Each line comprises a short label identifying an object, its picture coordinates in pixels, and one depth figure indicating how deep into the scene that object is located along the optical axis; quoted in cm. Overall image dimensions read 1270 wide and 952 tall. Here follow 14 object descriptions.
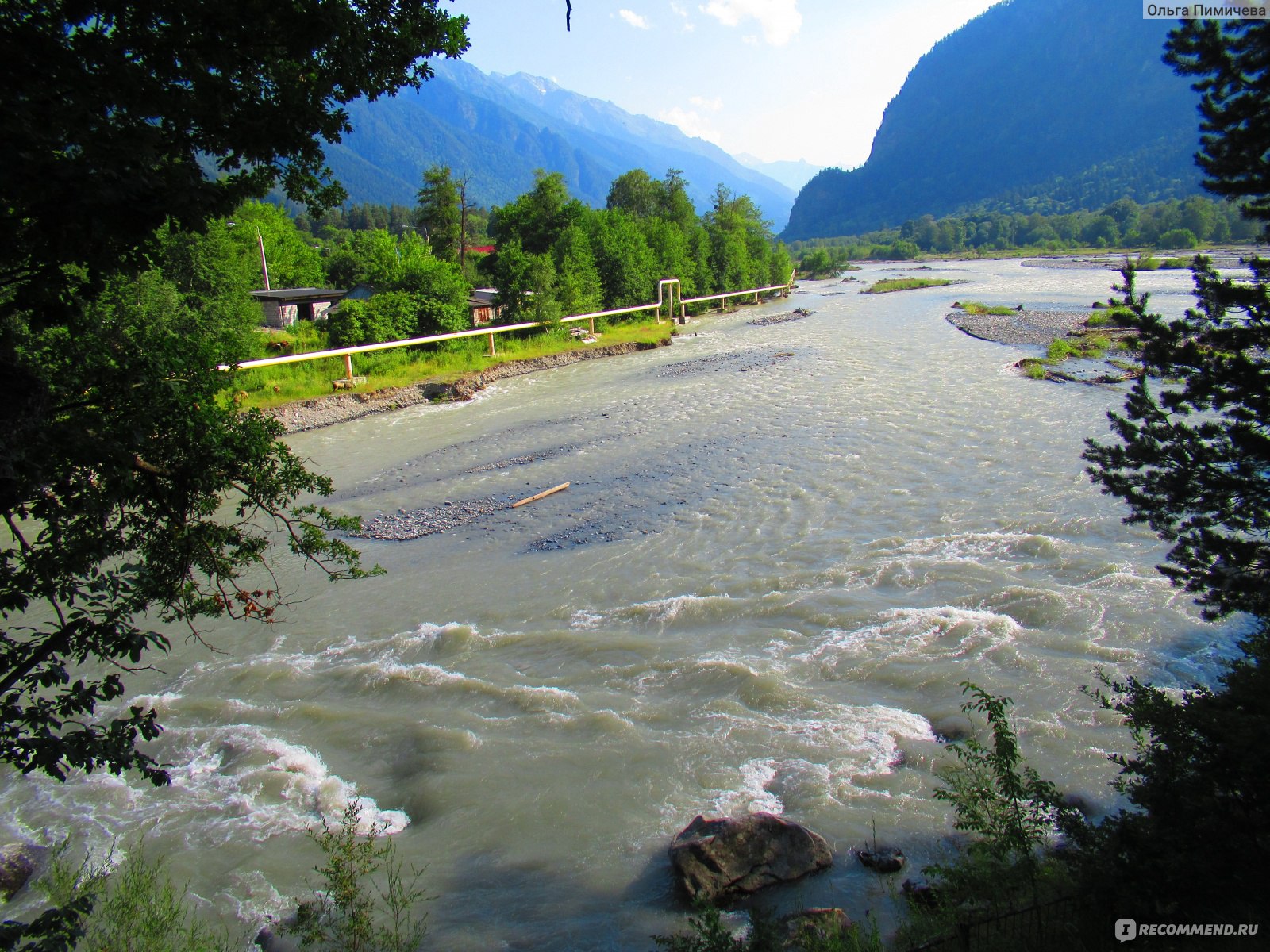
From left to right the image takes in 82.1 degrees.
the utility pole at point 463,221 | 5977
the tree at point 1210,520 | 399
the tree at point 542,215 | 5169
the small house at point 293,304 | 3969
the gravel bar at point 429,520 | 1502
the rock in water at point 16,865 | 637
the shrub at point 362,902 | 535
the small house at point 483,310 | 4238
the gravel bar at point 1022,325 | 3809
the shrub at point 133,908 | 539
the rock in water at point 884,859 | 605
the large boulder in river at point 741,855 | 585
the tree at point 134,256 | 334
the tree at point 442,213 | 6088
